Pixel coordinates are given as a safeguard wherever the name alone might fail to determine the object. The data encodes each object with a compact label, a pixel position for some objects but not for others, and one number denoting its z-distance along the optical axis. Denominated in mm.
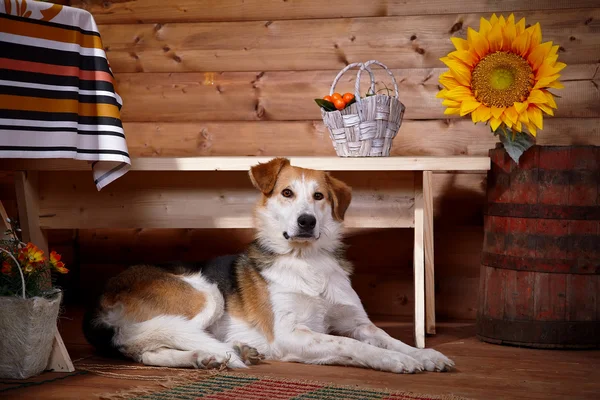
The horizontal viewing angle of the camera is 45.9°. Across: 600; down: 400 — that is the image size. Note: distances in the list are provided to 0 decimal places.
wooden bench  3219
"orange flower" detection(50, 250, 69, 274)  2576
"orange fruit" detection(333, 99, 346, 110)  3154
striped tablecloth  2535
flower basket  2379
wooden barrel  3035
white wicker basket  3086
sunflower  3047
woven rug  2201
